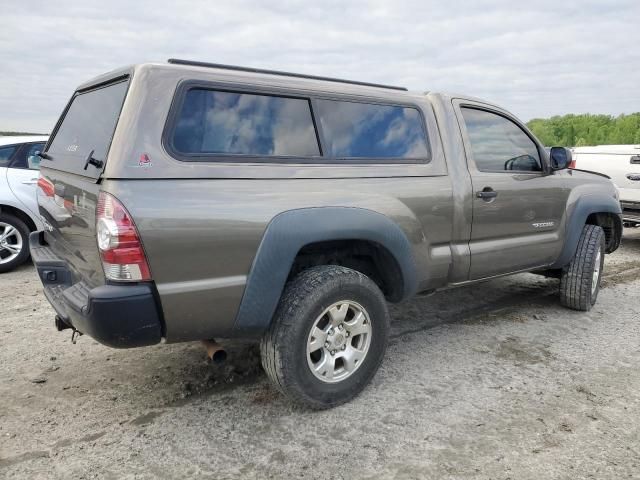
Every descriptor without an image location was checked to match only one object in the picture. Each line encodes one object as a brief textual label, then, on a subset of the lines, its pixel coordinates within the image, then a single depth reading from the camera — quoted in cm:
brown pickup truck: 234
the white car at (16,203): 610
